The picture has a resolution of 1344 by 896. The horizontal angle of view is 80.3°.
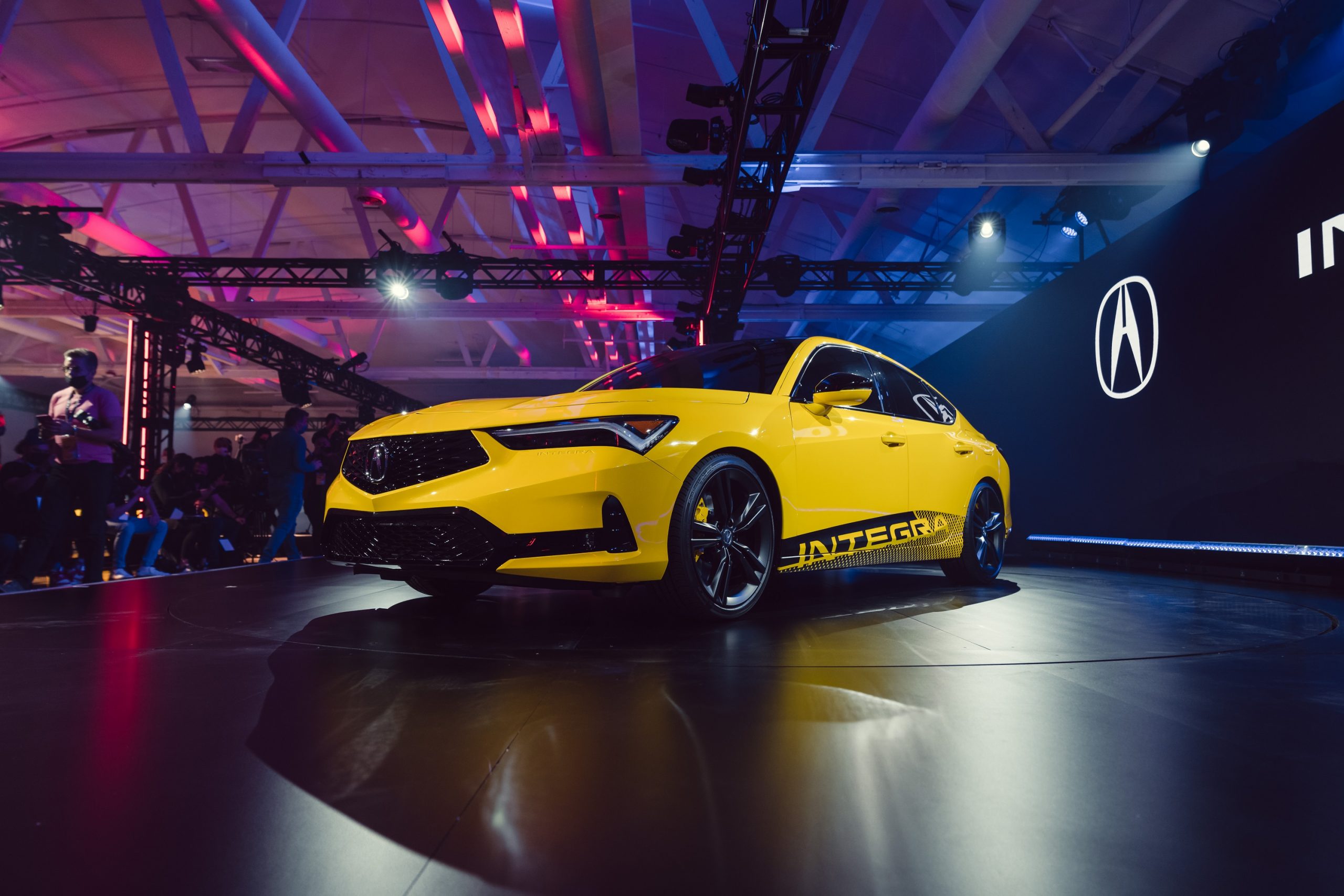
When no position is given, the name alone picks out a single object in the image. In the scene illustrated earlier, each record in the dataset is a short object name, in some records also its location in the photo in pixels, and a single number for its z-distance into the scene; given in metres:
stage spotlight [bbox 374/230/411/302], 14.50
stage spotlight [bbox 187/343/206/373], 18.09
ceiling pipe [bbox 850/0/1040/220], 7.12
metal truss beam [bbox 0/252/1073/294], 14.64
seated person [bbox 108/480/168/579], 7.53
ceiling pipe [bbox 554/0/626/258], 6.93
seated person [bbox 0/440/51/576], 6.82
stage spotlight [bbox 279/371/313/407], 20.94
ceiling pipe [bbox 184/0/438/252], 7.25
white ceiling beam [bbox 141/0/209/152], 7.77
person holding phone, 5.63
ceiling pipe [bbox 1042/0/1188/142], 8.14
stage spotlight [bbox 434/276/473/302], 14.70
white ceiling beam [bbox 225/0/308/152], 7.88
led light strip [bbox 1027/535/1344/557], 5.63
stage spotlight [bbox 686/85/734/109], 8.32
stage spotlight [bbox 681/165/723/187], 9.83
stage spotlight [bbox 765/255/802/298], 14.73
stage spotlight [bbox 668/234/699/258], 12.98
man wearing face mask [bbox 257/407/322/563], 8.38
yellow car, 2.99
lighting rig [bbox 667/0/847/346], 7.15
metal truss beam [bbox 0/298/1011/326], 17.81
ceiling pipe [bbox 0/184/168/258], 13.81
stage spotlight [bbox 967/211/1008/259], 12.83
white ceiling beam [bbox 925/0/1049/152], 9.44
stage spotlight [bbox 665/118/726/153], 9.14
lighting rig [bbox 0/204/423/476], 12.71
